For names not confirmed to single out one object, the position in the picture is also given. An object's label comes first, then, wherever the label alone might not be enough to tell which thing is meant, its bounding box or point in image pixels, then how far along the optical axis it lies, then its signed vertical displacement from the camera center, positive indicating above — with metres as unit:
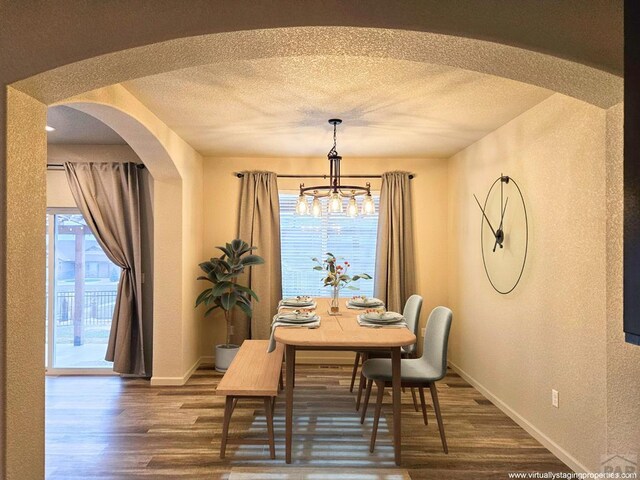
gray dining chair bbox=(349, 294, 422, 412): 3.57 -0.69
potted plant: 4.46 -0.44
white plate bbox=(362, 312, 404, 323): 3.01 -0.52
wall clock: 3.28 +0.11
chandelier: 3.31 +0.39
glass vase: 3.51 -0.49
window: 5.14 +0.02
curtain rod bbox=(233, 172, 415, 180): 4.93 +0.83
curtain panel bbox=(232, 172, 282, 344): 4.91 +0.13
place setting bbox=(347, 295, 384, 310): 3.69 -0.51
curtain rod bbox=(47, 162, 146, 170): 4.43 +0.84
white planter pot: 4.56 -1.21
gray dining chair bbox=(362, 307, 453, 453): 2.84 -0.87
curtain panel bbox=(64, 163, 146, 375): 4.38 +0.20
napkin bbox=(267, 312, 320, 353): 2.90 -0.54
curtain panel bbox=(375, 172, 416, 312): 4.89 +0.08
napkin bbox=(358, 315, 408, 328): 2.95 -0.55
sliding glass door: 4.54 -0.55
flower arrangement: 3.43 -0.27
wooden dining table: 2.52 -0.57
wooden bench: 2.65 -0.89
